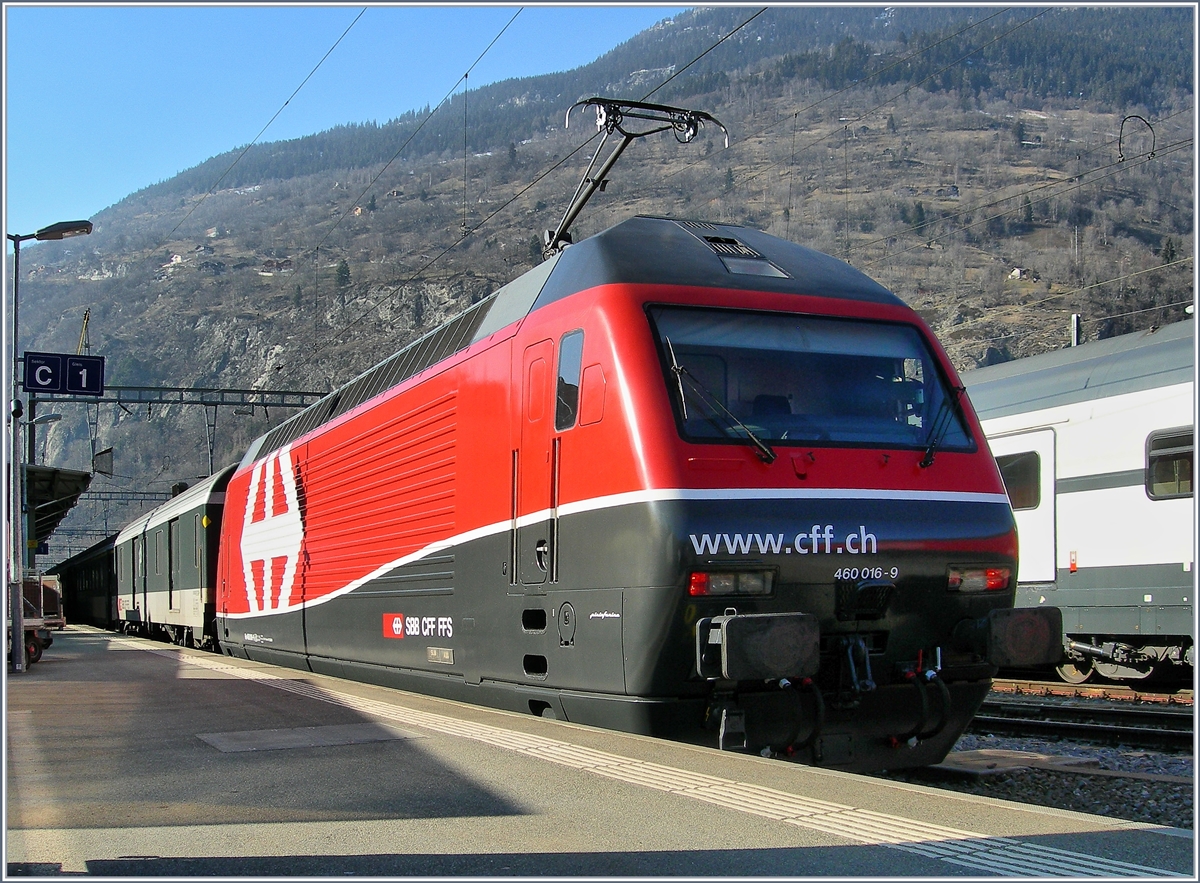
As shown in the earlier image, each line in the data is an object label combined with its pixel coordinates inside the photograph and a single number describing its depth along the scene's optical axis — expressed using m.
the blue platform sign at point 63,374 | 18.77
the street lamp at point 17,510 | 15.20
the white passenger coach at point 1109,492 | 12.16
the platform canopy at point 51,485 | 26.39
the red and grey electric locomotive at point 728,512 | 6.38
